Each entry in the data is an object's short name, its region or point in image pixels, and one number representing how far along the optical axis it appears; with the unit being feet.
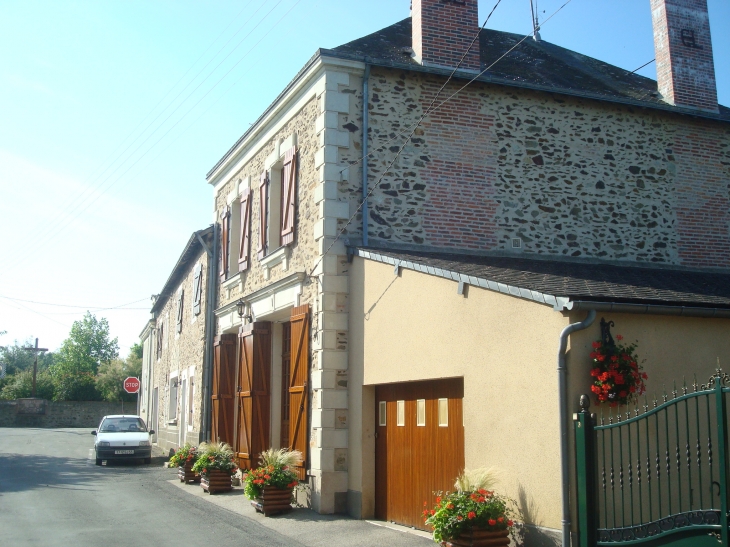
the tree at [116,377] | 159.63
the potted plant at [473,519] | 20.89
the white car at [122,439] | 60.54
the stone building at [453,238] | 23.65
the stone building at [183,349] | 55.88
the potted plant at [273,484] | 33.04
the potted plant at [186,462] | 45.98
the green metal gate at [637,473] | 18.51
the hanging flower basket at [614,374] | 20.29
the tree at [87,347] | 234.58
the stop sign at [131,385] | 91.38
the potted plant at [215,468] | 40.91
